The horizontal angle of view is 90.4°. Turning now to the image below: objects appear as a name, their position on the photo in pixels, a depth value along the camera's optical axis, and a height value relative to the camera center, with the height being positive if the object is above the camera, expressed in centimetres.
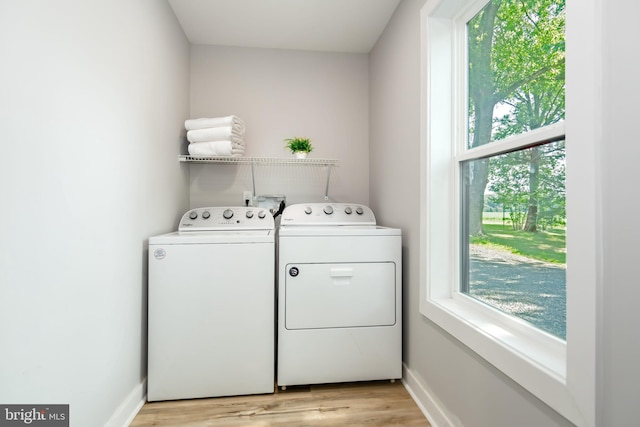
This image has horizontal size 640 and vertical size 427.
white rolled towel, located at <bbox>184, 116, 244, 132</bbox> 213 +64
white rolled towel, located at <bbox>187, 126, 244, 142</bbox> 212 +55
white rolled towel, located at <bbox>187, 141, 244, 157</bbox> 212 +46
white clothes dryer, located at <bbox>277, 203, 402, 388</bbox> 176 -49
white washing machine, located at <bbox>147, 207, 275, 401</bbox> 166 -52
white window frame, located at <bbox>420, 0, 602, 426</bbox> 76 -1
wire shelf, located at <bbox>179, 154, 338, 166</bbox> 224 +43
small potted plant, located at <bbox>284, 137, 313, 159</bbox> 230 +51
